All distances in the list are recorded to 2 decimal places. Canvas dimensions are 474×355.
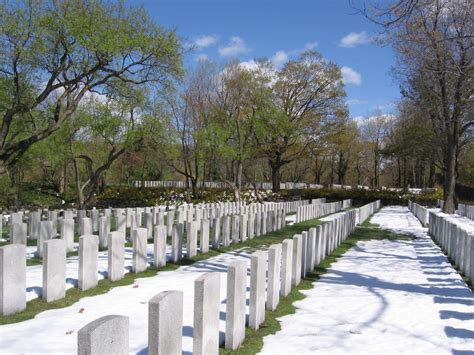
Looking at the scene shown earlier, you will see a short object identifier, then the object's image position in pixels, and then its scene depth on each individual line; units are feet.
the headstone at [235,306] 14.89
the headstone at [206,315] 12.56
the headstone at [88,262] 21.43
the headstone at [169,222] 43.48
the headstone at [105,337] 7.77
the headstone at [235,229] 41.22
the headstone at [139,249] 26.35
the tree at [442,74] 40.14
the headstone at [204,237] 34.41
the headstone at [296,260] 24.12
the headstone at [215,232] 37.18
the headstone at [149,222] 43.37
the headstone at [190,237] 32.50
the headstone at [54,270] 19.13
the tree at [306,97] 142.10
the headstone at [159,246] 28.30
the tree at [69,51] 43.09
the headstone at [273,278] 19.44
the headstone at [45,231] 30.75
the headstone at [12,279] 17.01
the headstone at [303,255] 26.89
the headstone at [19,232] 29.78
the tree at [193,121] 104.99
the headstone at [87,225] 34.19
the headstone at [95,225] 40.34
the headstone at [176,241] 30.91
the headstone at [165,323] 10.07
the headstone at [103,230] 36.06
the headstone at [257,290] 17.10
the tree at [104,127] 70.54
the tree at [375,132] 225.97
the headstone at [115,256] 23.73
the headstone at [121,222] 42.29
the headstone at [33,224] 37.11
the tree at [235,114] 103.81
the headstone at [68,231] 31.83
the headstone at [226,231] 38.70
